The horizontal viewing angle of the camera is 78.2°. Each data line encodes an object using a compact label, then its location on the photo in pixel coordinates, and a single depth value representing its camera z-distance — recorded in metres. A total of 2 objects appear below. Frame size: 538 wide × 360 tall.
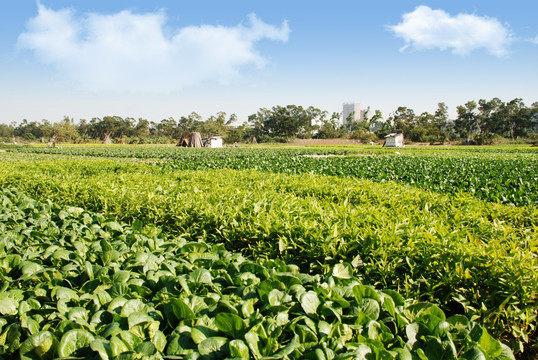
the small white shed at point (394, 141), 54.72
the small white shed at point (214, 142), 52.28
